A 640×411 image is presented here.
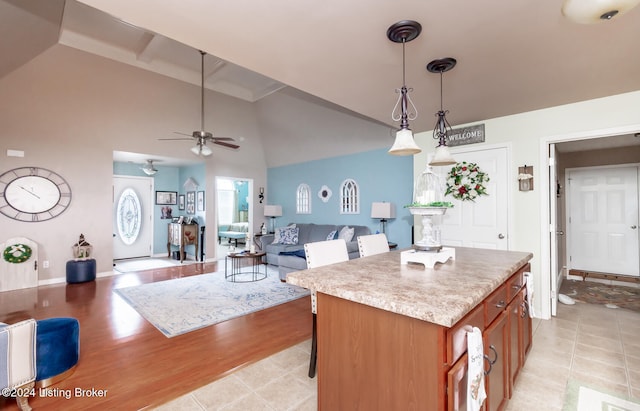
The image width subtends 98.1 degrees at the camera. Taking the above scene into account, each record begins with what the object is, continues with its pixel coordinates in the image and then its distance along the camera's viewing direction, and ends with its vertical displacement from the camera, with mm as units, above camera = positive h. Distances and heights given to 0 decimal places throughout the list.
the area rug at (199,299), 3219 -1293
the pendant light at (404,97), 1793 +737
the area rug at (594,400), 1813 -1313
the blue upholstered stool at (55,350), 2000 -1060
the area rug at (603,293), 3761 -1315
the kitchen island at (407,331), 1027 -541
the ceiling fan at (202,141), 4605 +1149
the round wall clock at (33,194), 4469 +251
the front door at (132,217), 6965 -211
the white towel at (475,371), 1104 -671
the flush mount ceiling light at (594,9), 1115 +822
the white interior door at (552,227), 3309 -245
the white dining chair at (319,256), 2123 -385
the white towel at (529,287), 2121 -617
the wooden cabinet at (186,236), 6820 -687
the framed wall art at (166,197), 7520 +306
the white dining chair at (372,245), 2513 -351
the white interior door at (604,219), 4691 -229
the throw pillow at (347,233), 5688 -529
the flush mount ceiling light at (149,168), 6508 +957
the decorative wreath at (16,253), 4324 -701
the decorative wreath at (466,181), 3676 +353
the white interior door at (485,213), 3523 -78
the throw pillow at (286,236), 6344 -651
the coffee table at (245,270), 4916 -1300
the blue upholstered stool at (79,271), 4801 -1080
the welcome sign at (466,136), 3688 +976
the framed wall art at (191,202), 7209 +164
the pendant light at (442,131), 2240 +640
